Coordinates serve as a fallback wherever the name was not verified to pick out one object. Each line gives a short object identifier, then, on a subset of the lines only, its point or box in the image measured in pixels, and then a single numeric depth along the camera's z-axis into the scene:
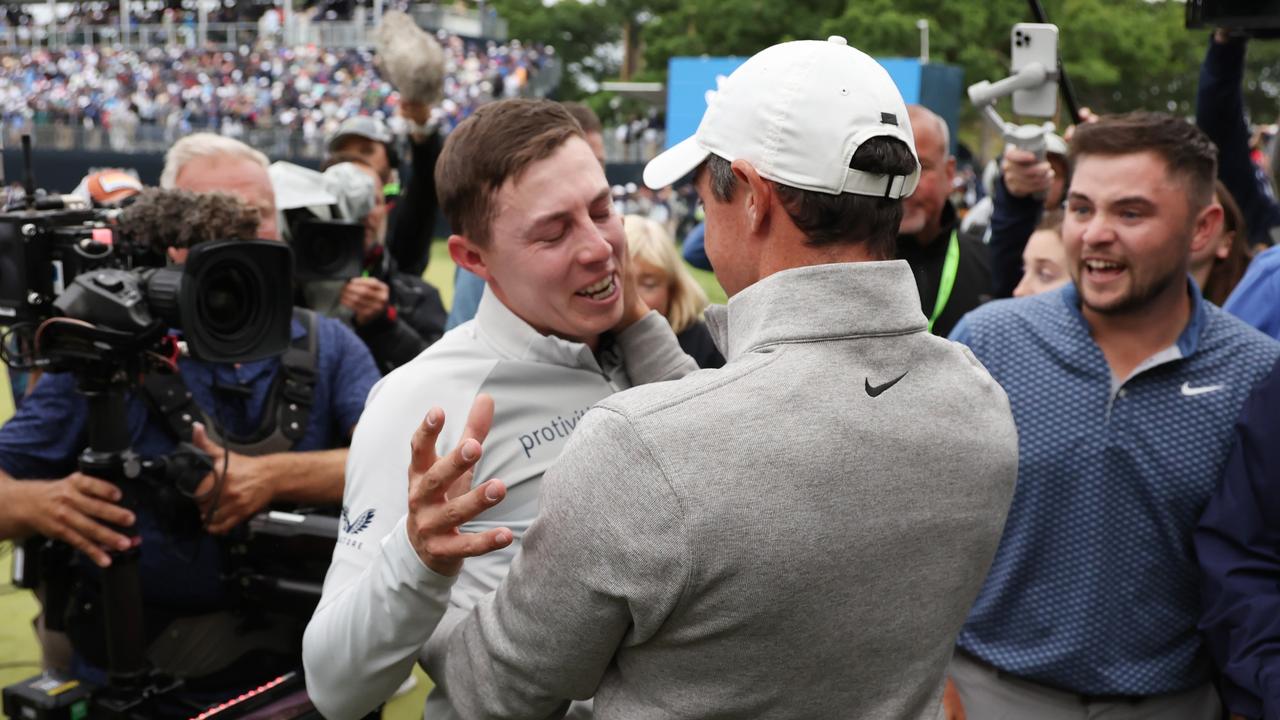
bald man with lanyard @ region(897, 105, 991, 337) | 4.25
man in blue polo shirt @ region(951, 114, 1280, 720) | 2.59
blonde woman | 4.56
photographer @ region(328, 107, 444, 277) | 5.23
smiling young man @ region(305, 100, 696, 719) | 1.92
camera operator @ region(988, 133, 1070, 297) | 4.01
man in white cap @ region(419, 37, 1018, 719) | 1.46
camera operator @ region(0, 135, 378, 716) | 2.84
